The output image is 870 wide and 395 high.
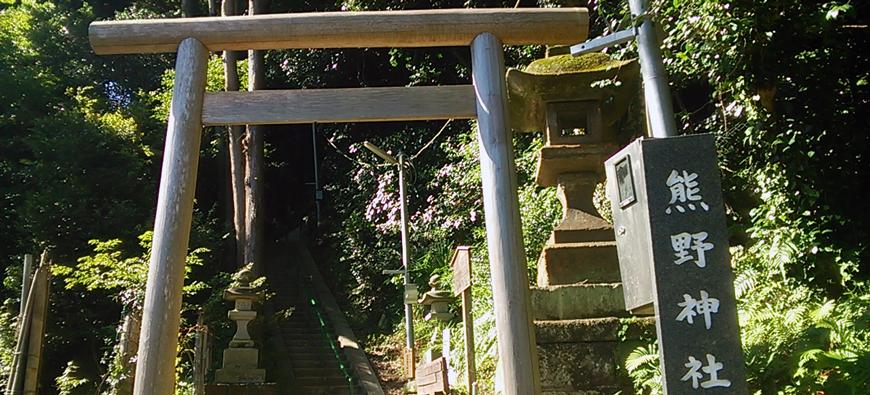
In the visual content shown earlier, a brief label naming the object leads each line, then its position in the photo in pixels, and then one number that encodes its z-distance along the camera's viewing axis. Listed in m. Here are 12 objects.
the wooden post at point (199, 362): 10.05
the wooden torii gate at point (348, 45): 5.35
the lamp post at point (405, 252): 11.47
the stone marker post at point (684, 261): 3.43
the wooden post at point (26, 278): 7.16
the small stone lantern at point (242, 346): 12.14
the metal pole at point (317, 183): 20.12
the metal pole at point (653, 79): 4.04
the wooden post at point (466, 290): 6.80
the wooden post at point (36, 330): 6.60
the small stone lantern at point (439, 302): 10.33
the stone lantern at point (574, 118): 6.22
